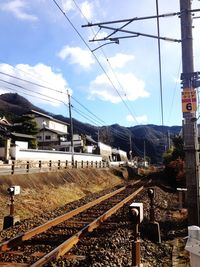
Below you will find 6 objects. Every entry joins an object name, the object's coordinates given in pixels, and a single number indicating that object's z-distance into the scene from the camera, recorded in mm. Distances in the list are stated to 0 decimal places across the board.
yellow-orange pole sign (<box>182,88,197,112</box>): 5620
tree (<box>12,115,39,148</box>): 34384
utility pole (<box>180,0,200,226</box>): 5531
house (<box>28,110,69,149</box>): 42014
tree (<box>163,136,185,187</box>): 17844
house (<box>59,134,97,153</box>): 41219
